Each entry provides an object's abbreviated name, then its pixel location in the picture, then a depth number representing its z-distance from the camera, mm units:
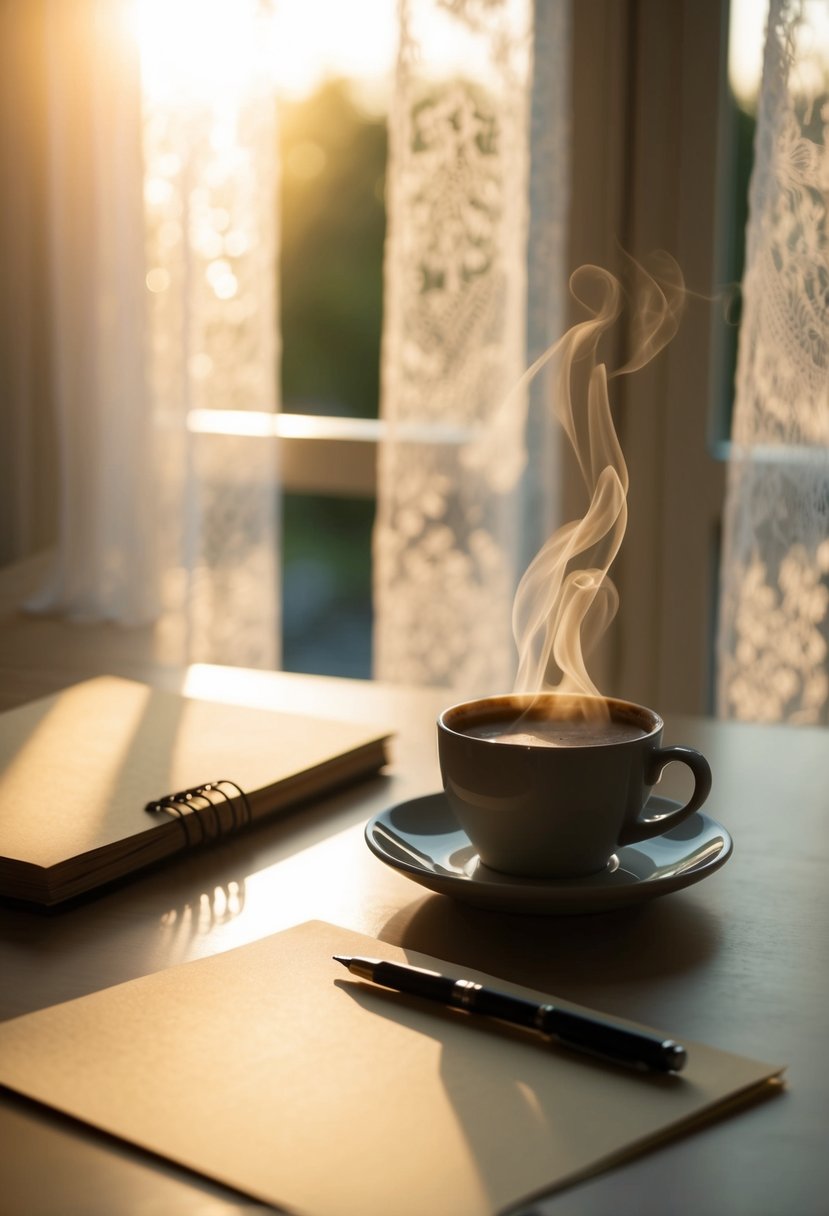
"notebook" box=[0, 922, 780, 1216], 457
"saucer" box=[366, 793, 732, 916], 658
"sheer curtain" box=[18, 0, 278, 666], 1820
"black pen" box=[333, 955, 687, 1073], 521
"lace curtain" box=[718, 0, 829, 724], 1508
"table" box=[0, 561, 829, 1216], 465
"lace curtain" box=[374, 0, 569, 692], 1694
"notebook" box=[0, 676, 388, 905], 730
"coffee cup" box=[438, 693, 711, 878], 675
